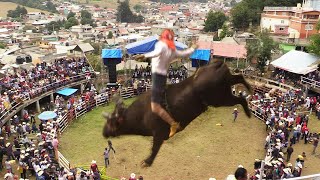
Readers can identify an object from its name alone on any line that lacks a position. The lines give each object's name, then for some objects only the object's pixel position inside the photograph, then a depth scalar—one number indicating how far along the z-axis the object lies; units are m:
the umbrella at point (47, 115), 18.59
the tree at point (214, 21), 75.39
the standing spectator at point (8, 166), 14.05
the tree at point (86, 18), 131.88
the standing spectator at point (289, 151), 15.97
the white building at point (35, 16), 146.26
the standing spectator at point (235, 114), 22.53
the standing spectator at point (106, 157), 16.30
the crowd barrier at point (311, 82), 23.91
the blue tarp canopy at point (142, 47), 20.53
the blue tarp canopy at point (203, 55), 24.15
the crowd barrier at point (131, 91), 26.84
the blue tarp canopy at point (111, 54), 24.95
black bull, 4.85
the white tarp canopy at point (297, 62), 25.72
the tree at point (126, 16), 146.61
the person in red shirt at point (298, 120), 19.77
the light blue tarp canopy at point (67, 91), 26.28
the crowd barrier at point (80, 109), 21.53
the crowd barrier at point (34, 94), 20.18
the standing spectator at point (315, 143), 17.06
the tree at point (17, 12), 155.75
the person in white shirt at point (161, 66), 4.57
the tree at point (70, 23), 118.43
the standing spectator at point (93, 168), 13.35
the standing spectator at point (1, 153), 15.49
